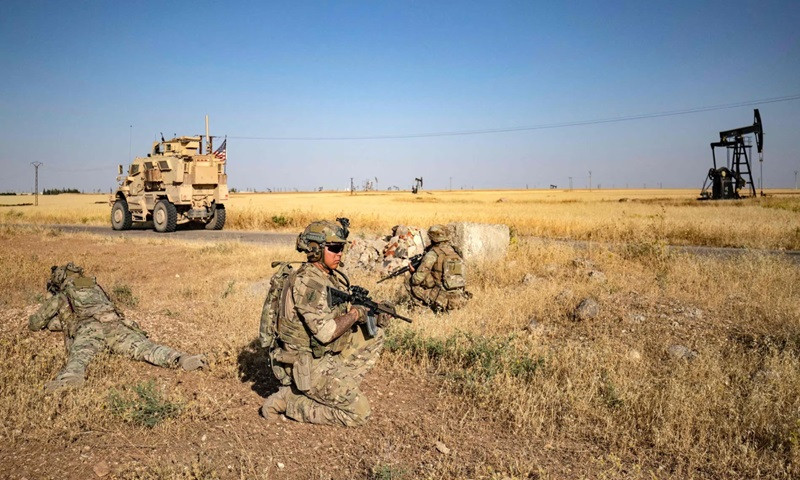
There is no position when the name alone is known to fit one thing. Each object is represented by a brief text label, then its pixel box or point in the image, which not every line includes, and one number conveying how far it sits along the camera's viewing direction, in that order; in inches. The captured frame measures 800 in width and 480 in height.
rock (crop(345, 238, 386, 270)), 483.8
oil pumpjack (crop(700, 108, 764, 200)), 1215.6
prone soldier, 216.5
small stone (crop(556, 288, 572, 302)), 307.0
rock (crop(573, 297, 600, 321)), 279.7
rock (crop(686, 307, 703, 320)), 274.4
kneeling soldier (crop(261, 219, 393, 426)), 158.6
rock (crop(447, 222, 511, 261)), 434.6
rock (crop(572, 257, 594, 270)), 406.0
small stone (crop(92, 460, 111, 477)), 135.7
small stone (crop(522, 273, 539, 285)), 369.7
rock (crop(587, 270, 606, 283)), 361.3
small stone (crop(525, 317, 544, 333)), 267.4
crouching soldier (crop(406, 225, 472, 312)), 301.1
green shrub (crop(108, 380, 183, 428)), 161.8
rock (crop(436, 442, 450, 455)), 149.3
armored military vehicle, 774.5
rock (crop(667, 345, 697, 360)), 225.3
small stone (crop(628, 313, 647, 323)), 274.8
